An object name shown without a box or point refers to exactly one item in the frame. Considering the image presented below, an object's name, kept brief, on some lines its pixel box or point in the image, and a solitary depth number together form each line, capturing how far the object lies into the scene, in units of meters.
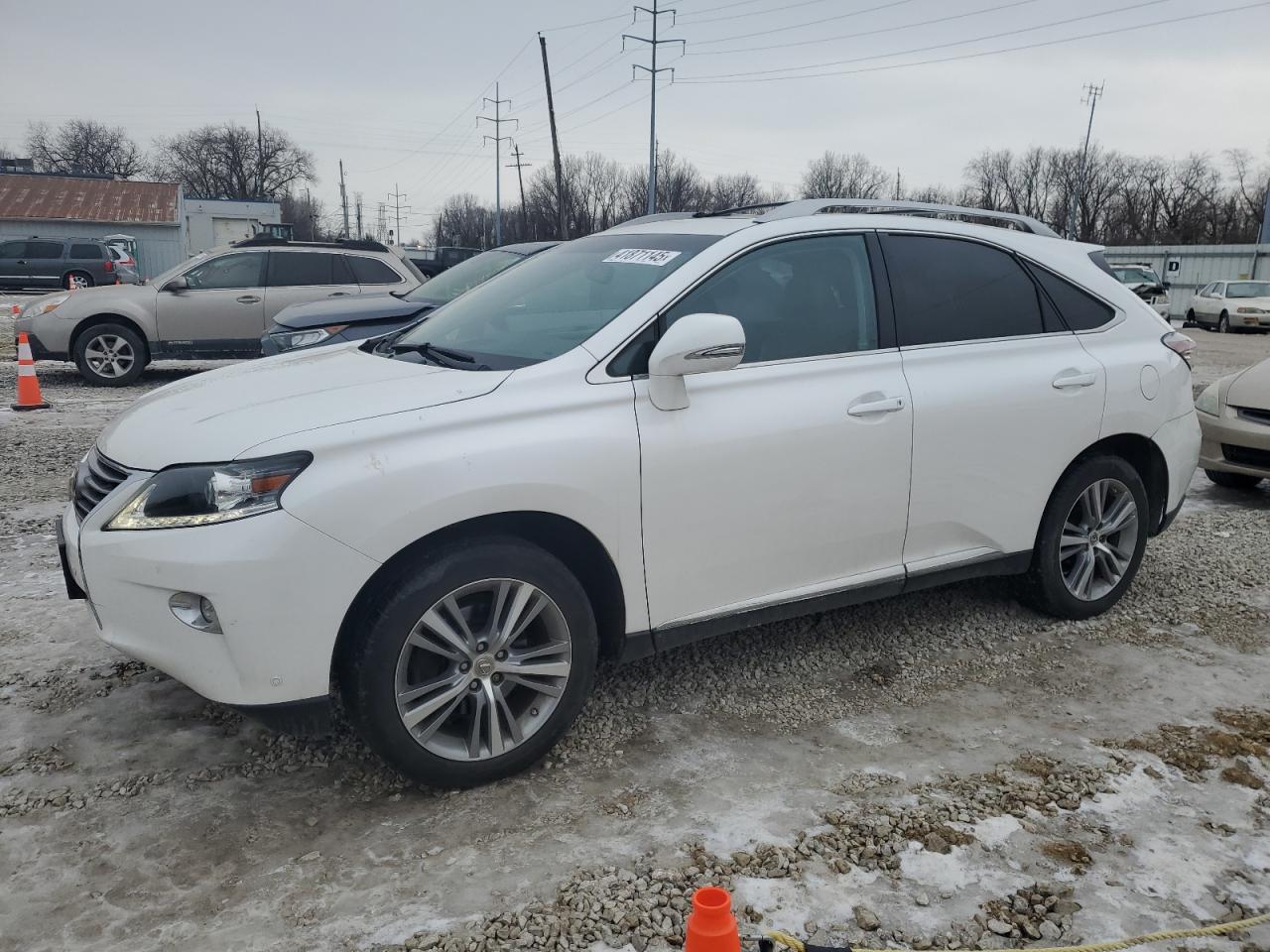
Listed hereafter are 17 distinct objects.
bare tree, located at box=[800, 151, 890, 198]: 85.06
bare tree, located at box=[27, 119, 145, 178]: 80.12
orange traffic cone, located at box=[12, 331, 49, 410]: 9.95
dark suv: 29.23
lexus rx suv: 2.70
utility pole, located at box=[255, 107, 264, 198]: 81.94
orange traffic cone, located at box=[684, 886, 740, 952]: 1.76
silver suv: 11.63
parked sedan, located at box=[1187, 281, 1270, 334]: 26.64
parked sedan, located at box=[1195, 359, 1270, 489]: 6.83
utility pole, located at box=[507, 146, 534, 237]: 62.78
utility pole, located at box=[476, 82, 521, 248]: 60.79
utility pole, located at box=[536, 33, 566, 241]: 35.34
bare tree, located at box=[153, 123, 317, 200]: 82.12
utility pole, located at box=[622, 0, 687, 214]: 39.34
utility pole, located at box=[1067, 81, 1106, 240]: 61.61
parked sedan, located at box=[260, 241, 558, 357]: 8.12
